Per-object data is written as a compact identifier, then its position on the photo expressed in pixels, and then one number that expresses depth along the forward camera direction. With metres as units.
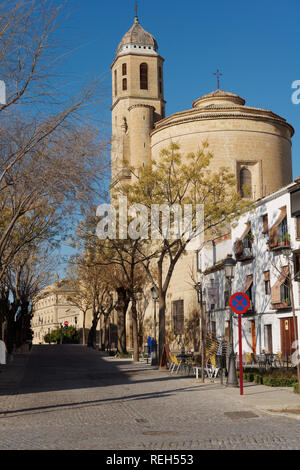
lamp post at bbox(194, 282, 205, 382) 21.48
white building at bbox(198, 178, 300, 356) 30.75
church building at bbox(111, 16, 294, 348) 54.59
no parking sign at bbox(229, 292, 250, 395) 17.22
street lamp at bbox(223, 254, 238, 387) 19.23
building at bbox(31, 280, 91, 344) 101.73
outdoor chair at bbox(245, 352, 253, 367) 26.15
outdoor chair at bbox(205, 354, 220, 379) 22.05
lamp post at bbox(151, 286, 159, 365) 30.83
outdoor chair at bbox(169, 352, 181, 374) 24.53
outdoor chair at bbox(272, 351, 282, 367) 25.66
